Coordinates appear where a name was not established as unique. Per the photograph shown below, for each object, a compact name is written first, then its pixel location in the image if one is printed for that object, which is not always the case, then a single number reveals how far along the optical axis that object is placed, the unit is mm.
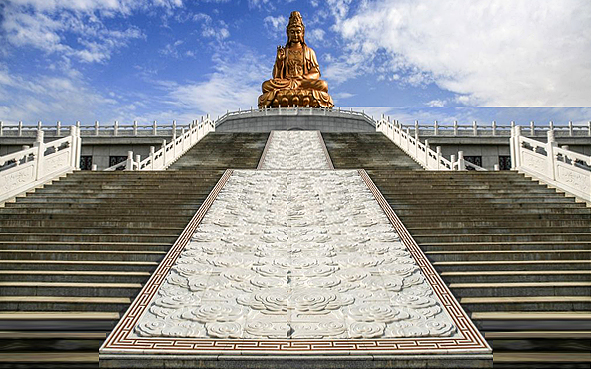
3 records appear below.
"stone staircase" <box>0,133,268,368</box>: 4023
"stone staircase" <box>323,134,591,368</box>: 3986
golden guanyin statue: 29516
